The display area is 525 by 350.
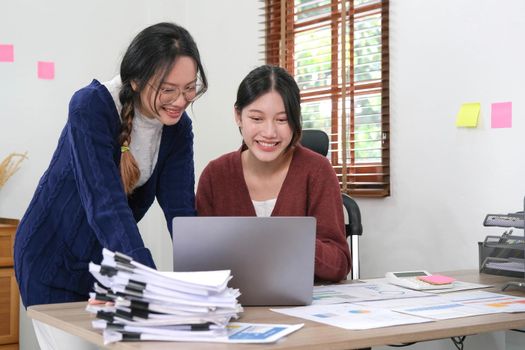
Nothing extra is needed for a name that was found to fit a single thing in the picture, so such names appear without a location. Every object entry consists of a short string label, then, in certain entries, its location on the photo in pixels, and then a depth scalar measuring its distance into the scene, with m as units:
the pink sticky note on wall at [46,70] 3.76
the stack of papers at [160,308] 1.17
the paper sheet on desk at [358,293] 1.64
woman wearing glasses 1.47
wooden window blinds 3.00
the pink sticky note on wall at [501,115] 2.44
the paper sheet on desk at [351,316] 1.33
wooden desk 1.15
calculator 1.85
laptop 1.45
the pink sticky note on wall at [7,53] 3.64
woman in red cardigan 1.93
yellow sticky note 2.54
